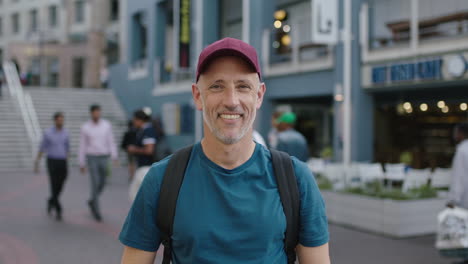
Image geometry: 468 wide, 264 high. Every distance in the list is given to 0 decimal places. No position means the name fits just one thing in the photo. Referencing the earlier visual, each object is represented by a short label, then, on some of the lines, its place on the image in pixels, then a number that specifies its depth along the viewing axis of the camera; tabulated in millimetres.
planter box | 7711
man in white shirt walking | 8945
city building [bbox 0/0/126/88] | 38344
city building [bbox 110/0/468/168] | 12859
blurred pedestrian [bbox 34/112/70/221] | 9039
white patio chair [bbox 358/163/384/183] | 11492
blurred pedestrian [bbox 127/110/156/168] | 7782
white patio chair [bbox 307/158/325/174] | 12660
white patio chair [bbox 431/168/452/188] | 9906
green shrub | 8164
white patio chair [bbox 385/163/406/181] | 11406
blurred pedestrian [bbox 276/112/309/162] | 6277
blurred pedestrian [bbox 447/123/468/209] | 5438
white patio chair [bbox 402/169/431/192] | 10359
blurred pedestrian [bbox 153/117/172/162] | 6806
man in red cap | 1783
